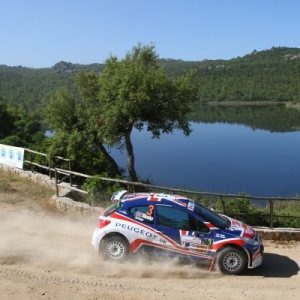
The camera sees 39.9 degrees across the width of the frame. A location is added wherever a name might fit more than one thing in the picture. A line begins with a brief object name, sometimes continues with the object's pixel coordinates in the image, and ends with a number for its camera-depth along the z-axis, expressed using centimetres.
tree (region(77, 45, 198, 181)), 1898
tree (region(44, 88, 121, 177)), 2030
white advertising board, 1811
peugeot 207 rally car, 860
